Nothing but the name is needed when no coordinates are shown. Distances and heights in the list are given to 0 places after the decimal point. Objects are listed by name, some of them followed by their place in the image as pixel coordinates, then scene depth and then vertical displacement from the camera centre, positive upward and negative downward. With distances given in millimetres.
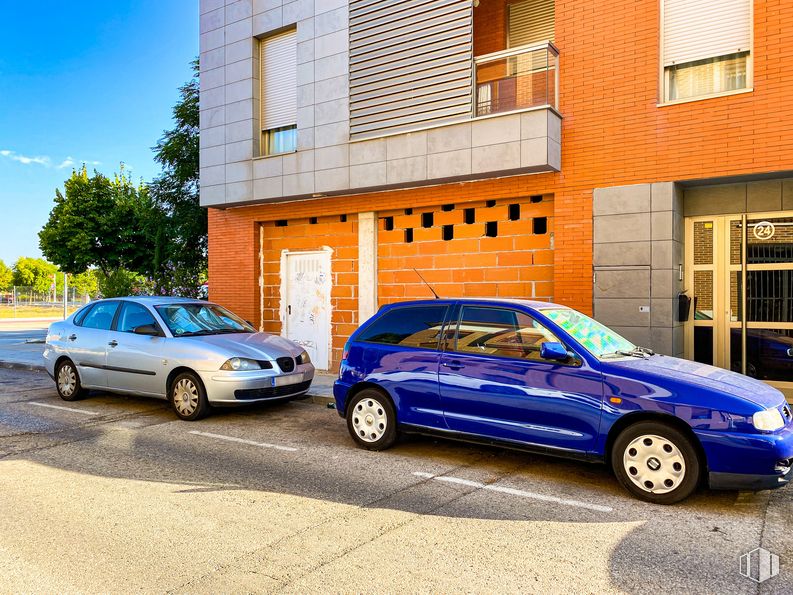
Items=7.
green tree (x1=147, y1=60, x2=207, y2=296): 18688 +2684
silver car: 7961 -908
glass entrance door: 8867 -81
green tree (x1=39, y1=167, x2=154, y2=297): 25516 +2523
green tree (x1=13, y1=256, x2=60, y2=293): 74875 +2405
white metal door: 13062 -259
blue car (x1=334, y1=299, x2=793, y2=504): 4684 -953
